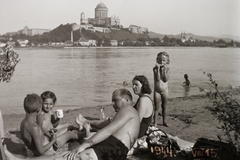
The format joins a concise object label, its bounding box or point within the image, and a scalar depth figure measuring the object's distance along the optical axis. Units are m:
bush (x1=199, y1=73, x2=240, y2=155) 2.88
